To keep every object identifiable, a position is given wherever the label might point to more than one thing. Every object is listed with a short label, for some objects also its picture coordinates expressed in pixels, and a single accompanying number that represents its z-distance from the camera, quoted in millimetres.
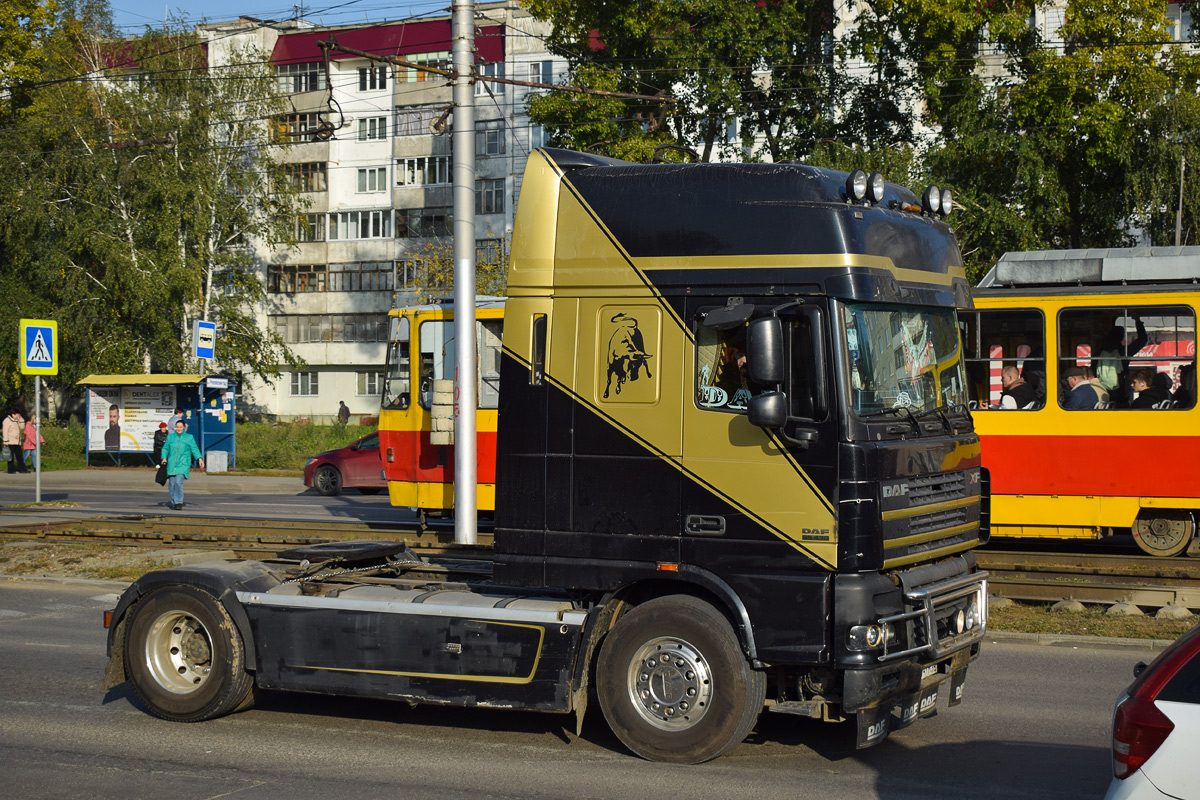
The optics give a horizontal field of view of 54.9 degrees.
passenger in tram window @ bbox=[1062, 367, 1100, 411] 13570
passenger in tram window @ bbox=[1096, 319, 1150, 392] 13539
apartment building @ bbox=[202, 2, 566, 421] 56250
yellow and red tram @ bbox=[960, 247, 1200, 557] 13305
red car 26625
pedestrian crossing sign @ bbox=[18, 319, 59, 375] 21391
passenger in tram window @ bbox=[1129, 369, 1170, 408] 13328
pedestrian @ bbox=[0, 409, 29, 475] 34125
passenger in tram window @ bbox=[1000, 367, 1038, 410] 13820
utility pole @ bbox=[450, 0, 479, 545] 13805
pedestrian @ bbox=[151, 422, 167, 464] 28938
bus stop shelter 34469
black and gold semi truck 6168
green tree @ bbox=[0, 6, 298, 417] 46500
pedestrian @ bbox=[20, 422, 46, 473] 34594
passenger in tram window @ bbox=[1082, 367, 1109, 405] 13562
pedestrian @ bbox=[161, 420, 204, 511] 21484
